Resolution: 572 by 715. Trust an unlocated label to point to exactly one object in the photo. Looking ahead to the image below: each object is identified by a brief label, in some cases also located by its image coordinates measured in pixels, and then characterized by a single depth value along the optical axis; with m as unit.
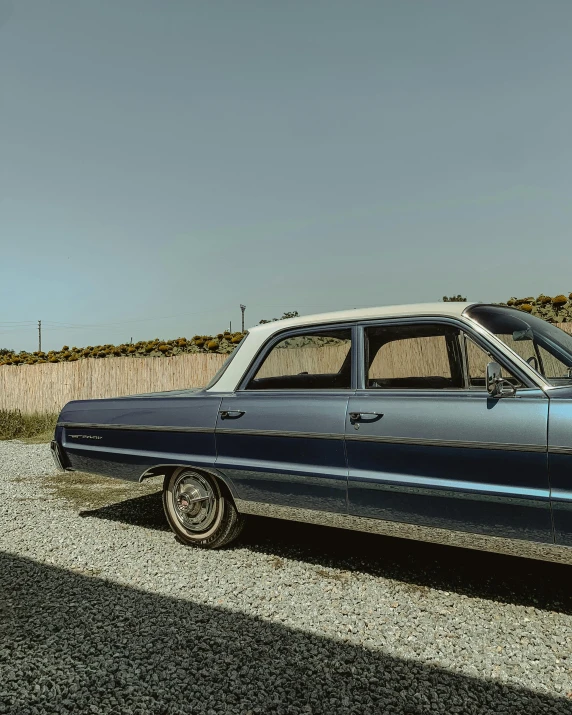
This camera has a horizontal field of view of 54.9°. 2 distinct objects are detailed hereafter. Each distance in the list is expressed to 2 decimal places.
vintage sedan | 2.99
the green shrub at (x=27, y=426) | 13.81
